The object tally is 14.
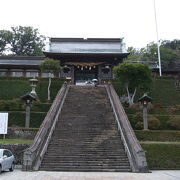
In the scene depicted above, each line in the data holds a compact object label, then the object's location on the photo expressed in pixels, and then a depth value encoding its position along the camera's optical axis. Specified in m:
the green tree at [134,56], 53.77
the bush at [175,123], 19.03
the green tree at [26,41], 56.63
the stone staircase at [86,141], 12.84
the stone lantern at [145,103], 18.14
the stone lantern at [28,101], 18.48
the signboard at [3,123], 16.78
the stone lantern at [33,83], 26.32
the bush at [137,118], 19.62
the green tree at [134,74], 23.83
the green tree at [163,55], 52.55
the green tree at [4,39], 55.09
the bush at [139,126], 18.87
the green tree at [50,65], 26.51
